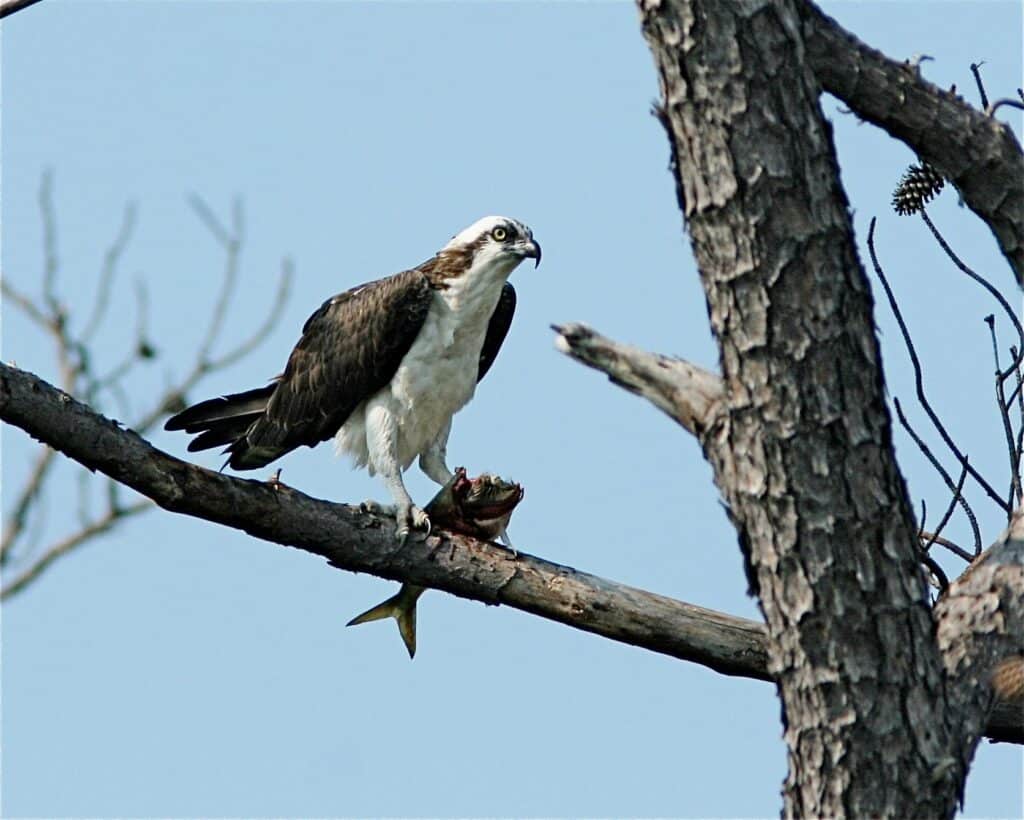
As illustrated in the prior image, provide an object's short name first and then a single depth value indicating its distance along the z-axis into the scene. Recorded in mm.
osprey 15227
